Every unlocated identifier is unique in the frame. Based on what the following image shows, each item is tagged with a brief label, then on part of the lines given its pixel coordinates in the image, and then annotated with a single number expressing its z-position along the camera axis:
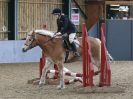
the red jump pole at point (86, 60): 16.70
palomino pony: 17.59
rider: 17.48
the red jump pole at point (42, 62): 19.06
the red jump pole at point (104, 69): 16.88
